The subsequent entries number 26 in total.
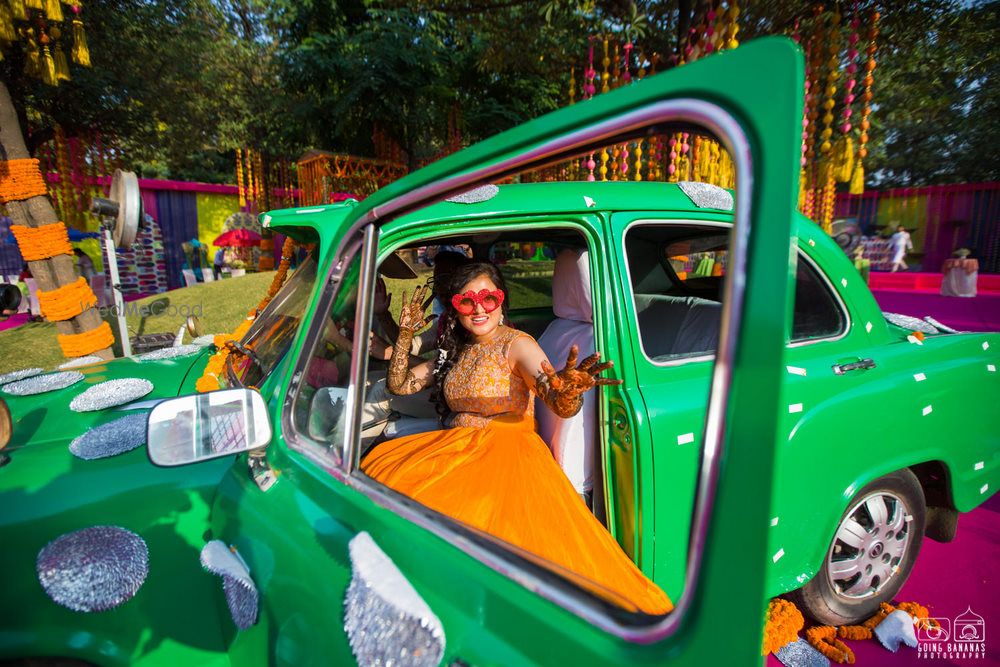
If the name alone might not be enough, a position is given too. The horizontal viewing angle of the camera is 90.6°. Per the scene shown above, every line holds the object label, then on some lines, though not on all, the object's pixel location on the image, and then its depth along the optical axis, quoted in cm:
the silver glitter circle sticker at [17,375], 233
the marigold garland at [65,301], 559
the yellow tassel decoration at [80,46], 488
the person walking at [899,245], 1692
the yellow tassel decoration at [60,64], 493
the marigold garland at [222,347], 204
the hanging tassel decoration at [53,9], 431
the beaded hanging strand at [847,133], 469
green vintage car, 52
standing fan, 402
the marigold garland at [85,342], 575
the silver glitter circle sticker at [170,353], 258
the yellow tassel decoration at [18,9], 432
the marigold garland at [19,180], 528
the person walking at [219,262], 1839
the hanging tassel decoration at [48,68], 487
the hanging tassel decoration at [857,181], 448
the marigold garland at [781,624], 216
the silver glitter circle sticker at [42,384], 208
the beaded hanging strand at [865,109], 454
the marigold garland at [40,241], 543
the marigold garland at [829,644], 212
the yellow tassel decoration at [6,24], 447
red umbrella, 1770
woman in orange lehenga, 133
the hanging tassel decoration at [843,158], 468
